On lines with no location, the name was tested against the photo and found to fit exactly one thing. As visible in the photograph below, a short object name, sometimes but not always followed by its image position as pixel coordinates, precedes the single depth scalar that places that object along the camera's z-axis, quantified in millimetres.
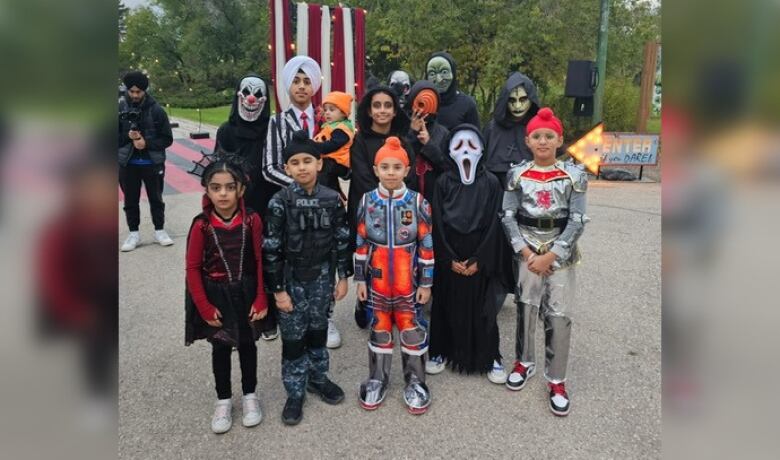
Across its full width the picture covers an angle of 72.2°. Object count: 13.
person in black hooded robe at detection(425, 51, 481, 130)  4531
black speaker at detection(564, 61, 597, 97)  11634
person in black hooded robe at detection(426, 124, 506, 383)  3375
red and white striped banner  6484
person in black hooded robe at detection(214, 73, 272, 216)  3696
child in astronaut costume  3146
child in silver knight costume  3098
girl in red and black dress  2811
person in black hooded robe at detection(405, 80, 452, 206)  3654
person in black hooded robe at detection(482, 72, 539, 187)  4012
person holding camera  5891
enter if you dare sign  11555
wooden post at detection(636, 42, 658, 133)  12562
